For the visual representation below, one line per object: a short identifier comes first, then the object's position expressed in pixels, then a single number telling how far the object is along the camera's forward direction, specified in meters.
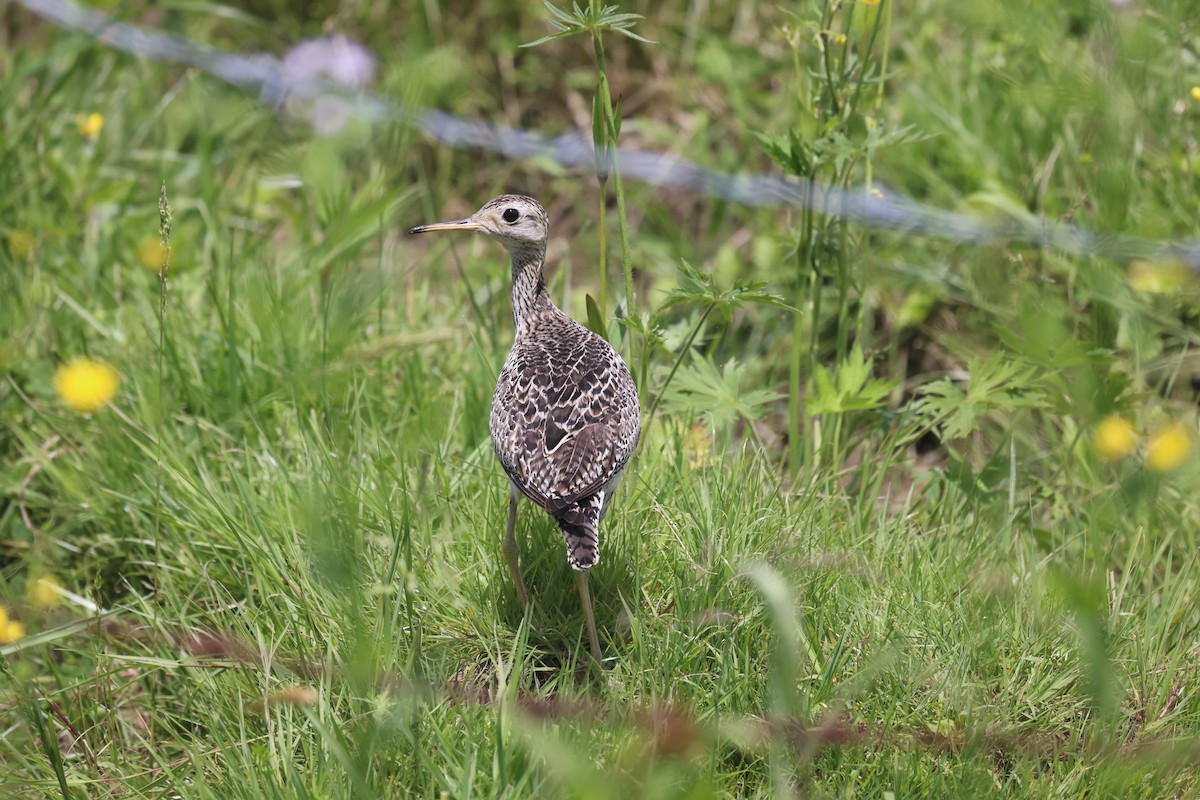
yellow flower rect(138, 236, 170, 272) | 10.94
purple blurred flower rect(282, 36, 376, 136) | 13.16
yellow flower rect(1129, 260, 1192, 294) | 9.49
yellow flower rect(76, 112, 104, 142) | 11.73
